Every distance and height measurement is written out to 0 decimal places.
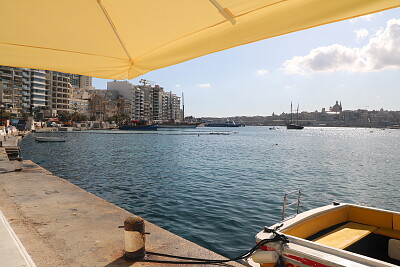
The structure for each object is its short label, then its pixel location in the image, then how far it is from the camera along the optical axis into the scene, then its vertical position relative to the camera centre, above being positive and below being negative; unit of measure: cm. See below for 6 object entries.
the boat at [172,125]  15788 +29
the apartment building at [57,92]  12000 +1419
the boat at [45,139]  5027 -246
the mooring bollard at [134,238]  453 -180
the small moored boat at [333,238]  338 -167
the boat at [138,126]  12050 -24
